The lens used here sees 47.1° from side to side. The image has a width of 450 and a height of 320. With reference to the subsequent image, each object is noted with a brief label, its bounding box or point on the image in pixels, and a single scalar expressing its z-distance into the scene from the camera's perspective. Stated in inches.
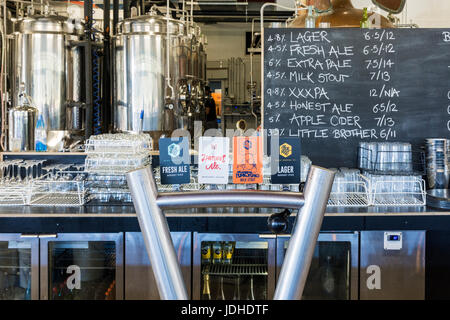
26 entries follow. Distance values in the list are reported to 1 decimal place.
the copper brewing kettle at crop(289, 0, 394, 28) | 239.3
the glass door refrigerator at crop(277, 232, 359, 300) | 109.8
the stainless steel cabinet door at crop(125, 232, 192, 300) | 108.0
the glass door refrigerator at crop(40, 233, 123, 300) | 106.9
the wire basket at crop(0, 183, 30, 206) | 114.3
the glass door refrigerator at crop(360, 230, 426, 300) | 110.5
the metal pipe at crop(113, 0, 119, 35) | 262.3
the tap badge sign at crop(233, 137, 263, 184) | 110.1
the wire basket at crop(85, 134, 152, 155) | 116.8
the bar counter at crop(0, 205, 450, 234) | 105.9
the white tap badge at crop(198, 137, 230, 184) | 110.4
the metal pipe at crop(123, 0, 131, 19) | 267.0
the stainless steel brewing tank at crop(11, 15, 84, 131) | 230.1
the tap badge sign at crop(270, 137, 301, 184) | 109.2
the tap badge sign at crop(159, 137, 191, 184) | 106.0
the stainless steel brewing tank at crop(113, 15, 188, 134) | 231.9
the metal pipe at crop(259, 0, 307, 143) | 140.2
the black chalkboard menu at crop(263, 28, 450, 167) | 141.4
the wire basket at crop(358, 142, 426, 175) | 131.3
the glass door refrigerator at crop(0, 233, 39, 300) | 113.9
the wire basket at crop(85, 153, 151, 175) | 114.7
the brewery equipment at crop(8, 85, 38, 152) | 144.8
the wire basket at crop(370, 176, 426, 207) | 117.1
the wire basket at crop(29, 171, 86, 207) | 114.8
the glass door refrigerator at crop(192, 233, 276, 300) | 116.5
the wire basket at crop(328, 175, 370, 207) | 115.7
